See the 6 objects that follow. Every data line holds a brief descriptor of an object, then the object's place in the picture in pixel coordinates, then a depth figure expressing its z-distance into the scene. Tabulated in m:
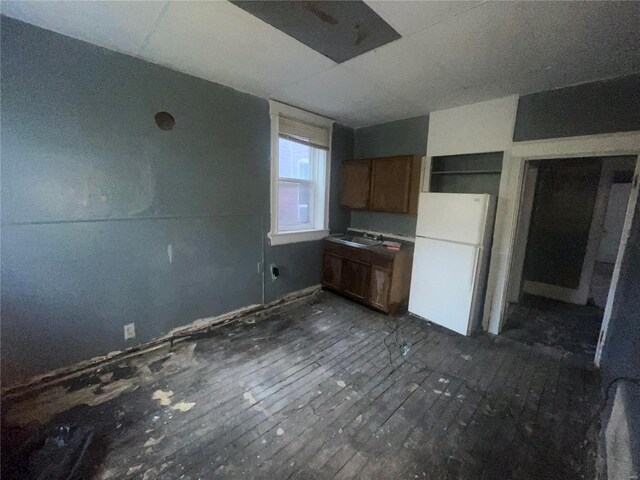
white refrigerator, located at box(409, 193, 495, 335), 2.64
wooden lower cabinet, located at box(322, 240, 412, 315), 3.17
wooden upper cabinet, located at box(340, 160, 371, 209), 3.70
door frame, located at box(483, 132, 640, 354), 2.14
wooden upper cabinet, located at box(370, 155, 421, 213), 3.29
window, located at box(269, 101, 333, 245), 3.18
